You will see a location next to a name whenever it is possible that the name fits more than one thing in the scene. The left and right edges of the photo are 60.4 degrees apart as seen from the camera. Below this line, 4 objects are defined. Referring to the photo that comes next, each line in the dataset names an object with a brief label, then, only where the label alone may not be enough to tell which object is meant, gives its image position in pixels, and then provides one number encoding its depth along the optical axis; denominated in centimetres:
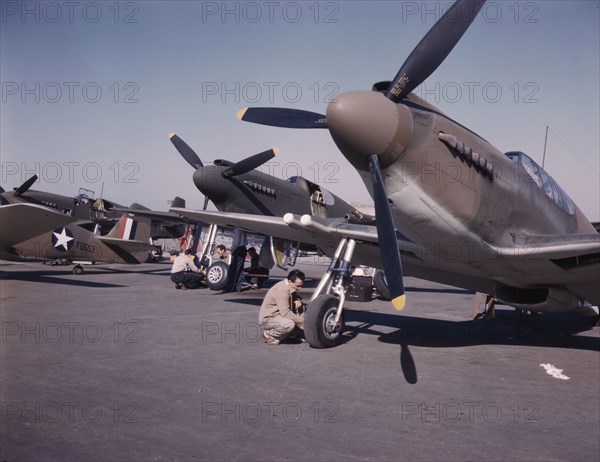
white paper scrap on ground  614
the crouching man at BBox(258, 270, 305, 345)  754
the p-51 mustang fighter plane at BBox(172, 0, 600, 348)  518
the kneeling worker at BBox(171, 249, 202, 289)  1527
